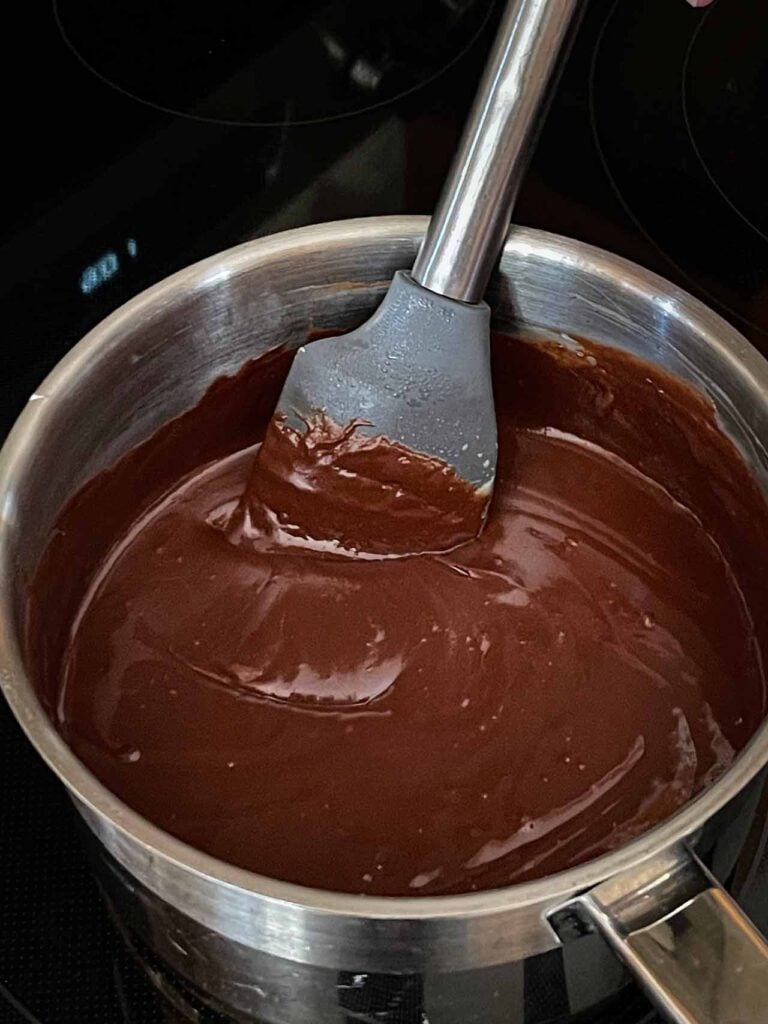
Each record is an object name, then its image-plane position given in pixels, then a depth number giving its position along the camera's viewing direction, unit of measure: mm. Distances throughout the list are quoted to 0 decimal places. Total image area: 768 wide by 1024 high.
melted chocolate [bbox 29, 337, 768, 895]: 266
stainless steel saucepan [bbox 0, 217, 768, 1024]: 189
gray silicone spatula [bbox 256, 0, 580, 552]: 260
